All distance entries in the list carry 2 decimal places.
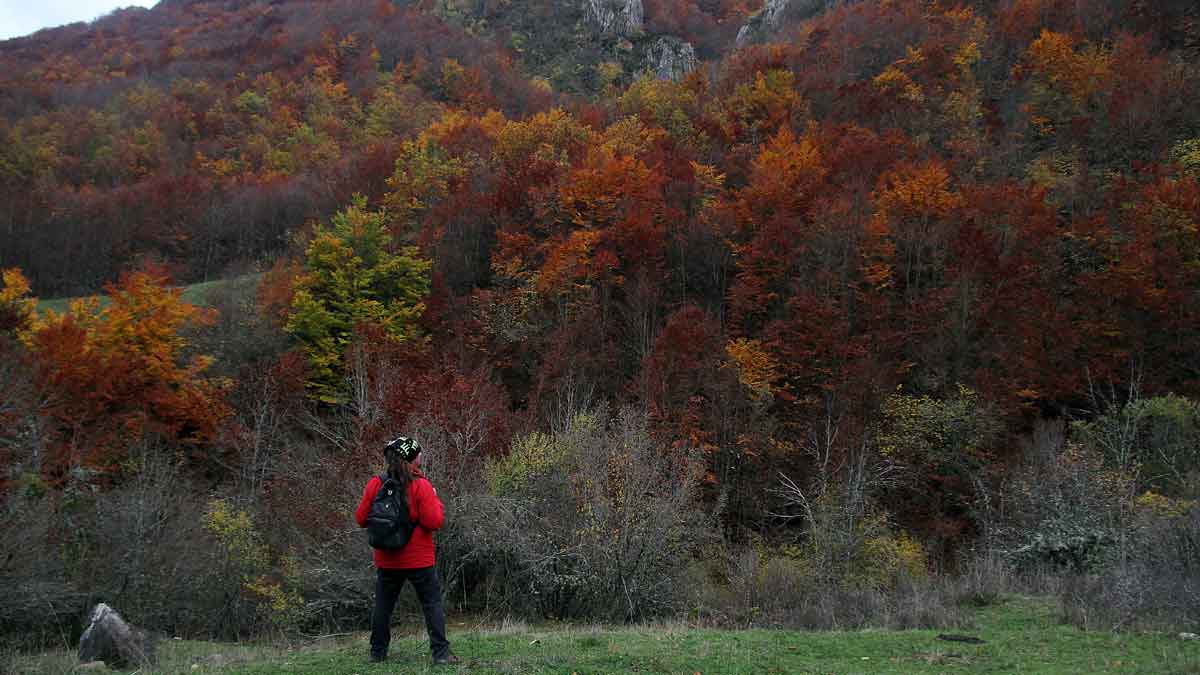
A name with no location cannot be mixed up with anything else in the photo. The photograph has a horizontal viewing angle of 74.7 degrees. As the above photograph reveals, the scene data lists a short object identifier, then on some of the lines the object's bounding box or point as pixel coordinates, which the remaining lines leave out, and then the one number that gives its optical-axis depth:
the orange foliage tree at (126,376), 26.56
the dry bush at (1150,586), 8.67
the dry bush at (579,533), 12.23
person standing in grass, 6.20
